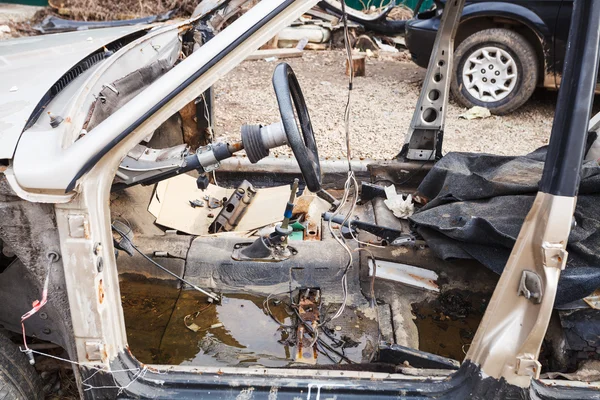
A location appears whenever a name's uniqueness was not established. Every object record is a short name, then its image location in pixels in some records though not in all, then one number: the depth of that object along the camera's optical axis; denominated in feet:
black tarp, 7.55
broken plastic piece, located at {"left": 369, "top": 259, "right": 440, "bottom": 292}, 8.88
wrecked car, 5.30
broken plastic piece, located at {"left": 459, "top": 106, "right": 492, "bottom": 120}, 21.52
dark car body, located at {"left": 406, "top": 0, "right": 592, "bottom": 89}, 19.40
